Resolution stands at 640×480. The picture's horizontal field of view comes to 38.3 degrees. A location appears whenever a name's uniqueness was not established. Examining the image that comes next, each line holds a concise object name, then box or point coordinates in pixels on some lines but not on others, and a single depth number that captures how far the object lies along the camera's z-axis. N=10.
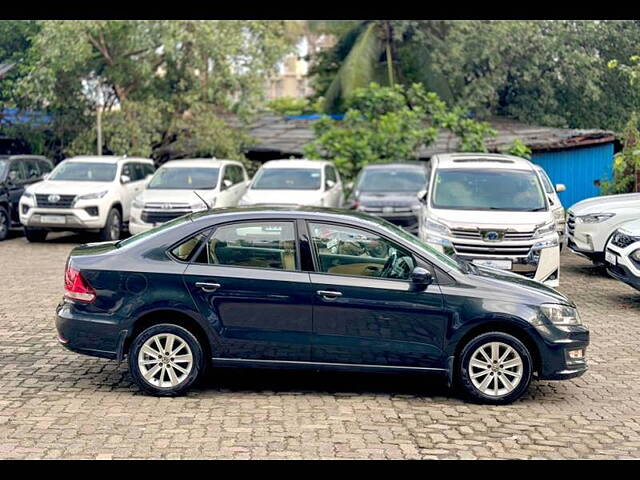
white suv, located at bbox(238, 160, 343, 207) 17.95
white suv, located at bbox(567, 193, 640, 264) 14.87
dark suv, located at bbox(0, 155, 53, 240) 19.98
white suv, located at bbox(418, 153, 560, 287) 12.32
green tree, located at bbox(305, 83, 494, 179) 23.17
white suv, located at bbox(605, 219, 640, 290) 12.12
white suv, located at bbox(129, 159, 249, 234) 18.11
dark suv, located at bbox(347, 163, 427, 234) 18.14
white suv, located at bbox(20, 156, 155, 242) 18.88
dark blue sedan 7.48
